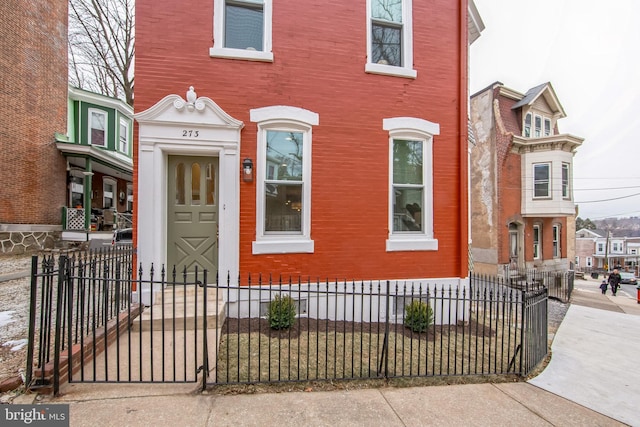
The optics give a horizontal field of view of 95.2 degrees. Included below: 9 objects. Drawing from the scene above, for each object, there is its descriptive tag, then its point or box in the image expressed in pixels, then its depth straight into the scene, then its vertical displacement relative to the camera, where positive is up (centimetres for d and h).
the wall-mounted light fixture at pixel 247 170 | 518 +75
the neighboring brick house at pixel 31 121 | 1034 +343
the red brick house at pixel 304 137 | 509 +142
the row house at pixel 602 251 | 5644 -718
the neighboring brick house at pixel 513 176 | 1537 +209
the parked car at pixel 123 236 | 1127 -101
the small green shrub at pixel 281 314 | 462 -163
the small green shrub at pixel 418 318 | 512 -184
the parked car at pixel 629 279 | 3419 -752
